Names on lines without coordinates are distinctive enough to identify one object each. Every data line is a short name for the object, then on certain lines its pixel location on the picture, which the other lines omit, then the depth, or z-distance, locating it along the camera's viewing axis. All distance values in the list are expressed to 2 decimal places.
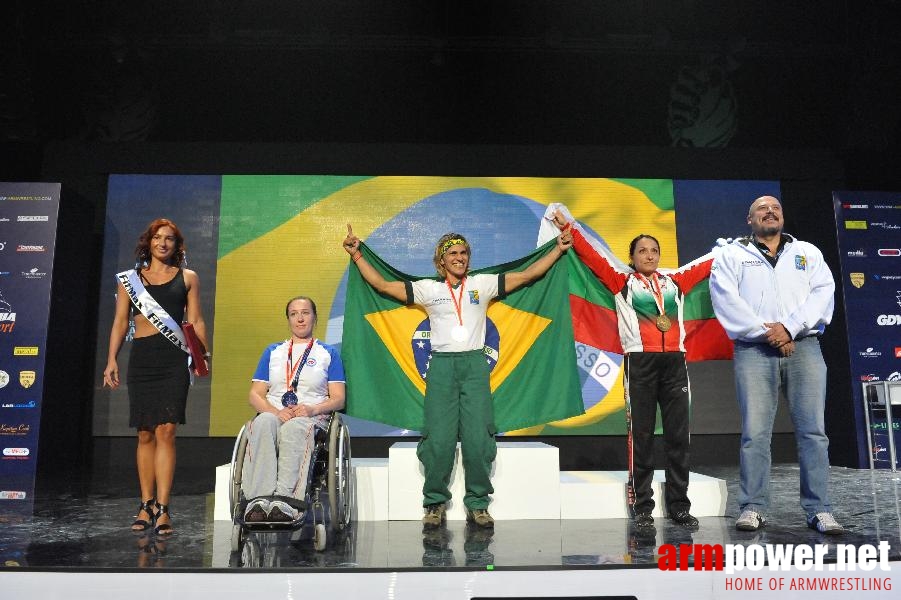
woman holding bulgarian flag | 3.29
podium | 3.48
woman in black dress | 3.13
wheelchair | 2.69
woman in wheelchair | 2.67
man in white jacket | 3.02
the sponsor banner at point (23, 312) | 5.34
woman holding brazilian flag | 3.31
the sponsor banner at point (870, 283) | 5.73
